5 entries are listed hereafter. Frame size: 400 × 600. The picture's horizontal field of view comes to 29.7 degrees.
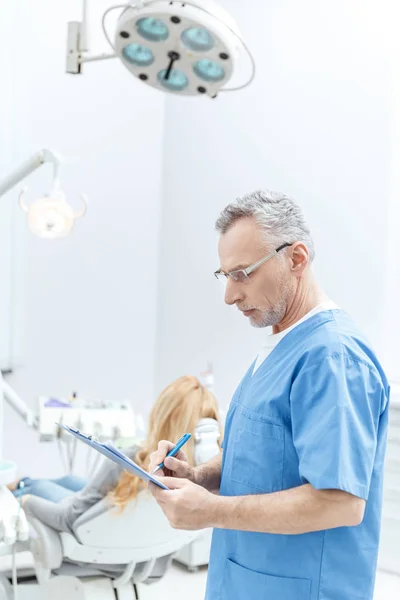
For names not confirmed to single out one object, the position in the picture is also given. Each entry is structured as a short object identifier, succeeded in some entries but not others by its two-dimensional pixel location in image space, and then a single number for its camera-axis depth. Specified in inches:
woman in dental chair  85.2
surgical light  59.6
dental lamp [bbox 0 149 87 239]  101.0
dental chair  86.7
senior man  43.4
